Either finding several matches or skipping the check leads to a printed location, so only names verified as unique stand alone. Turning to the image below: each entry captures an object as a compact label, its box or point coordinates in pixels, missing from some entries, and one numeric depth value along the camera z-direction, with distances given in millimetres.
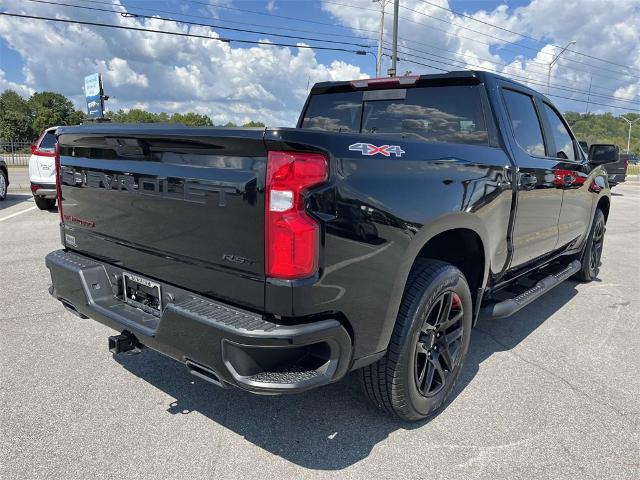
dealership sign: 31125
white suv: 9461
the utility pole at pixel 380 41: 26827
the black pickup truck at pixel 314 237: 1942
